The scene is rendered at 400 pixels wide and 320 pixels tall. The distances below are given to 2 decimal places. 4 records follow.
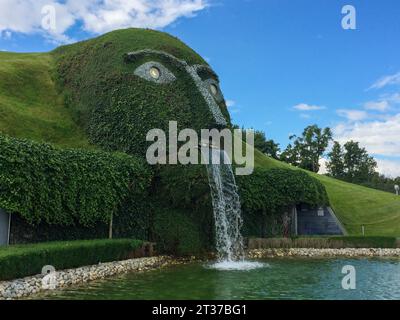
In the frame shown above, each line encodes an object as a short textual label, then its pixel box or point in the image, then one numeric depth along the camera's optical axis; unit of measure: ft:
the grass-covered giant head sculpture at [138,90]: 83.20
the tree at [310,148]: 264.11
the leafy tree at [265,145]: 255.50
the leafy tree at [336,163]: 268.62
